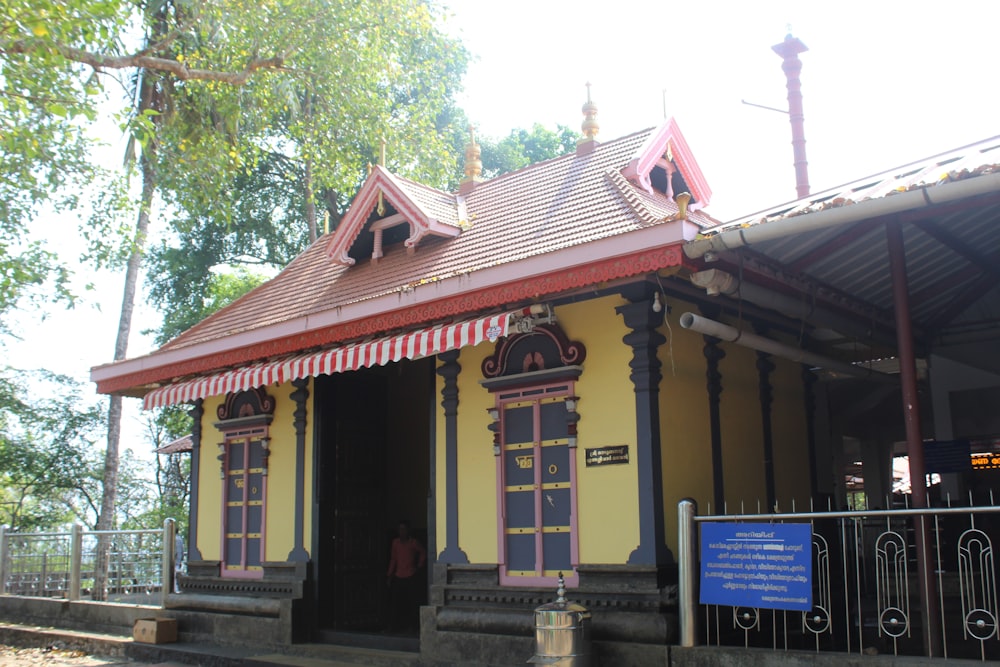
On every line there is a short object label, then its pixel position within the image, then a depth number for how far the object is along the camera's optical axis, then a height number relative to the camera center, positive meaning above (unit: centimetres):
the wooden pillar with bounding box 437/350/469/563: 917 +51
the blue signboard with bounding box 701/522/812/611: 627 -52
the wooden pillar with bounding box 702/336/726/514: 859 +94
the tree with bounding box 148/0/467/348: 1803 +853
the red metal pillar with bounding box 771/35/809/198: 1529 +666
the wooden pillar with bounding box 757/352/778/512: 957 +84
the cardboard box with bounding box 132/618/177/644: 1146 -165
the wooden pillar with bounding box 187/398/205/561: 1242 +40
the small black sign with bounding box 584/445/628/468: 796 +36
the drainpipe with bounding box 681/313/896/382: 757 +140
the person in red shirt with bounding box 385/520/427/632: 1117 -107
